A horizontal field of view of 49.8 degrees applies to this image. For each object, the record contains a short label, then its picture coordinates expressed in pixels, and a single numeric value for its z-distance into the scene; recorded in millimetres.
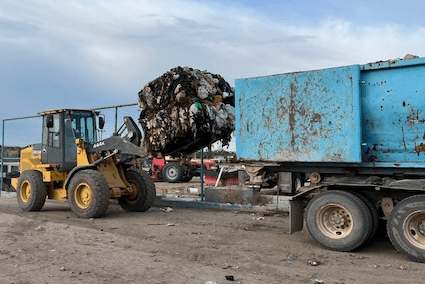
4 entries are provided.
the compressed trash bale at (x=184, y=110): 10367
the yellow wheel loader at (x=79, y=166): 10586
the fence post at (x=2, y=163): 16105
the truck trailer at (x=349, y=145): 6387
